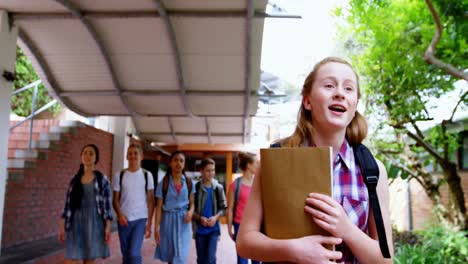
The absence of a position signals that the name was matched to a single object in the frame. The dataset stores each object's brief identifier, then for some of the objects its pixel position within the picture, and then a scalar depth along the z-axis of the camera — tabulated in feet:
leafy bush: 21.68
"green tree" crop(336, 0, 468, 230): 20.22
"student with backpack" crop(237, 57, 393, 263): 3.81
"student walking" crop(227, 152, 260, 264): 18.90
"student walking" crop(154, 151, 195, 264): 17.43
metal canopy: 17.61
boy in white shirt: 17.65
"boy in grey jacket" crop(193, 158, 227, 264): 18.47
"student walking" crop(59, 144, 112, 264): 15.94
